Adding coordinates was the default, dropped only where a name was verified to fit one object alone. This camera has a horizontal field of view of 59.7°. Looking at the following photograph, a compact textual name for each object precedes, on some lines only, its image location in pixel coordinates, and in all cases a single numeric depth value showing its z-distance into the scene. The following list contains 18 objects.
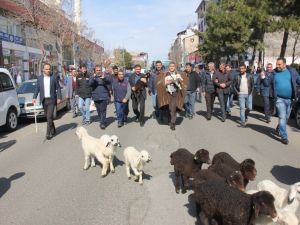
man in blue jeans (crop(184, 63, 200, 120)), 9.21
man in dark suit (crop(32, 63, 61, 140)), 7.05
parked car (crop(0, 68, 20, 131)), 7.96
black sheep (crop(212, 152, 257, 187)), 3.32
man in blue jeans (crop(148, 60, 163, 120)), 8.59
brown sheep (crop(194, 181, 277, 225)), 2.52
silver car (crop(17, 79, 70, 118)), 9.37
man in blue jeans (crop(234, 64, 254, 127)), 7.95
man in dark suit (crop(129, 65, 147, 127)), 8.21
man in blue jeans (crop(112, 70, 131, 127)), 7.90
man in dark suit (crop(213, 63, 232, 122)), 8.56
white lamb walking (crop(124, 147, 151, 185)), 4.06
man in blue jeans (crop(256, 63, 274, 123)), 8.65
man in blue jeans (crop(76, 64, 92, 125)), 8.38
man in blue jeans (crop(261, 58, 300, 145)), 5.96
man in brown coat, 7.64
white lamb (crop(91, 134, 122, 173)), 4.46
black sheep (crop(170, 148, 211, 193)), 3.68
